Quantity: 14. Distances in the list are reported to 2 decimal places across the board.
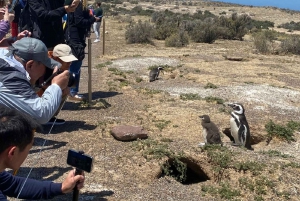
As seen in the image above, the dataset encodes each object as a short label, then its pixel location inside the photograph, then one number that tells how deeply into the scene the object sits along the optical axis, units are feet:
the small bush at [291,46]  62.23
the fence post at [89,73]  25.67
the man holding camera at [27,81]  9.80
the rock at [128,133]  19.99
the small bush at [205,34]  71.77
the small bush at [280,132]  23.24
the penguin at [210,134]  19.86
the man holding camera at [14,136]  6.62
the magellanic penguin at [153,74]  35.63
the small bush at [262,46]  60.23
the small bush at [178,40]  64.69
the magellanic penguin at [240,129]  22.29
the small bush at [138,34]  65.21
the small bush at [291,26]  130.90
